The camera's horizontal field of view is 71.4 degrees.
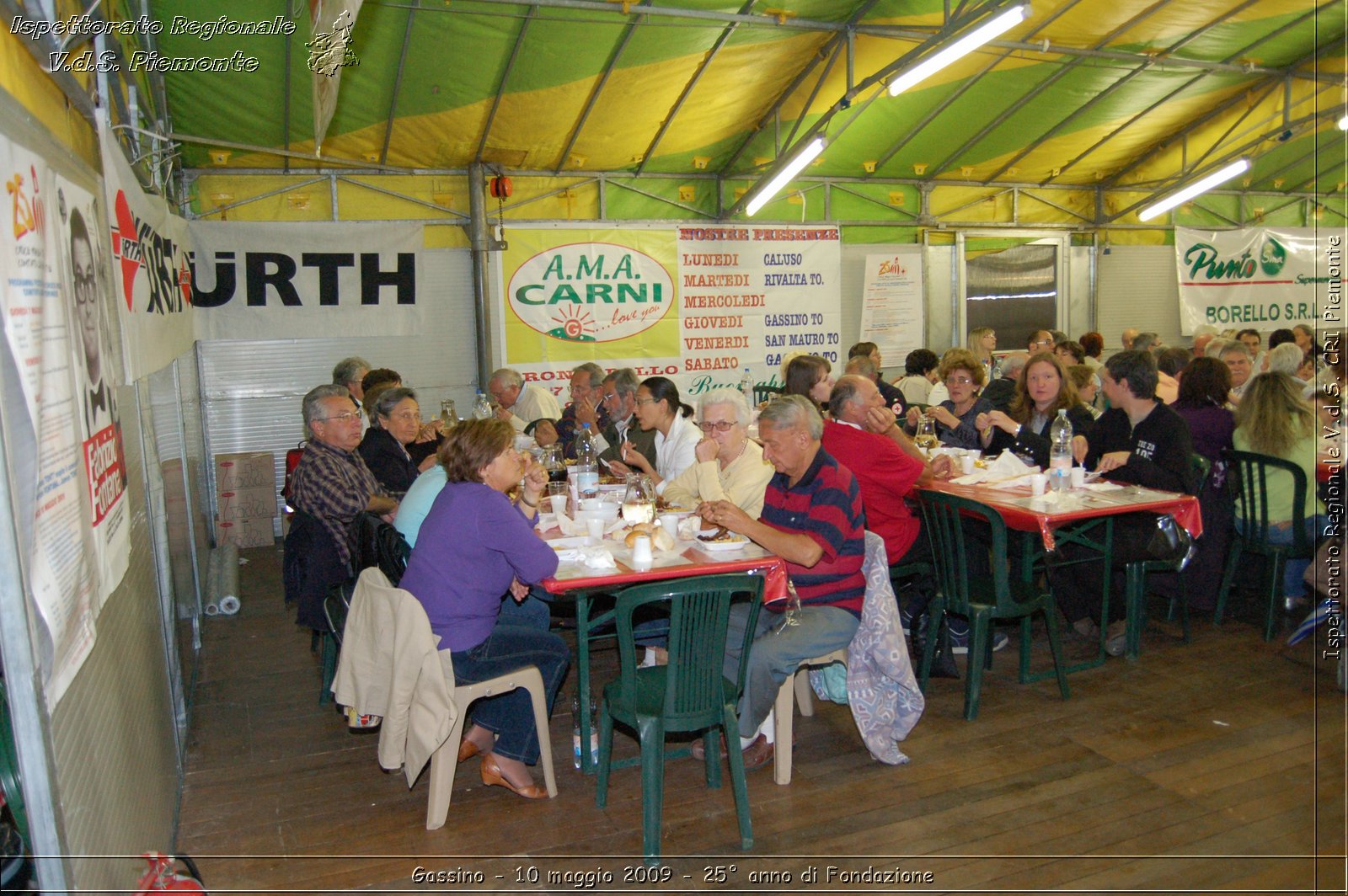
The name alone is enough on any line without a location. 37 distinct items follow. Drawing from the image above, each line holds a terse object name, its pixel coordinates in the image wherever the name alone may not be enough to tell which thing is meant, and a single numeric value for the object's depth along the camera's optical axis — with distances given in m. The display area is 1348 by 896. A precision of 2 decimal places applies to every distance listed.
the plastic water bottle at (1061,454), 4.84
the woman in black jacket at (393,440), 5.41
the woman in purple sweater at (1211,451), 5.38
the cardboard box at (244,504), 8.29
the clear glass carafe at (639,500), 4.21
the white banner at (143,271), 3.38
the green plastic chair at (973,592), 4.23
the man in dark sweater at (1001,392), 6.79
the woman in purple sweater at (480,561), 3.42
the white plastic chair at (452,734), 3.42
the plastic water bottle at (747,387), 9.59
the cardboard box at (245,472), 8.28
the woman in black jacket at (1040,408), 5.56
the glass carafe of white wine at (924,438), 6.02
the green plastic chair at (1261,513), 5.01
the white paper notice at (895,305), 11.05
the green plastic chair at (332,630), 4.30
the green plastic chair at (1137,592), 4.88
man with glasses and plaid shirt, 4.50
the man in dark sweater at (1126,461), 4.84
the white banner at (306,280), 8.31
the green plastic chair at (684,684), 3.12
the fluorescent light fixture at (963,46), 6.38
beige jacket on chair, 3.30
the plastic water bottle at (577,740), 3.97
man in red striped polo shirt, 3.60
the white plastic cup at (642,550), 3.65
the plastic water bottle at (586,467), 4.70
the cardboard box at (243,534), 8.23
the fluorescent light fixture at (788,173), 8.43
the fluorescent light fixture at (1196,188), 10.66
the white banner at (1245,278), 12.64
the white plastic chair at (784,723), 3.65
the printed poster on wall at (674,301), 9.51
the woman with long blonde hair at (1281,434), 5.03
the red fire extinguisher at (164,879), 2.30
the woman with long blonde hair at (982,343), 8.73
